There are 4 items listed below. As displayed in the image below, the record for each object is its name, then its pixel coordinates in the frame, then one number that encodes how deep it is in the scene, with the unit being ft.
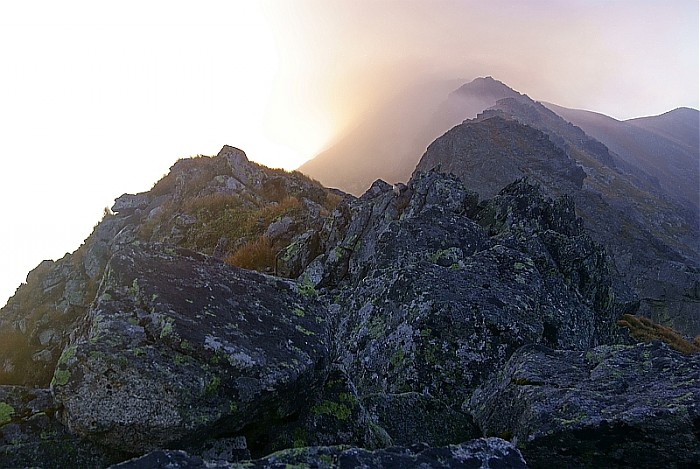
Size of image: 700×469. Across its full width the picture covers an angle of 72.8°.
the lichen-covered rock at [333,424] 20.30
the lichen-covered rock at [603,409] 17.99
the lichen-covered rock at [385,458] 12.86
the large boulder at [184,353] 16.26
